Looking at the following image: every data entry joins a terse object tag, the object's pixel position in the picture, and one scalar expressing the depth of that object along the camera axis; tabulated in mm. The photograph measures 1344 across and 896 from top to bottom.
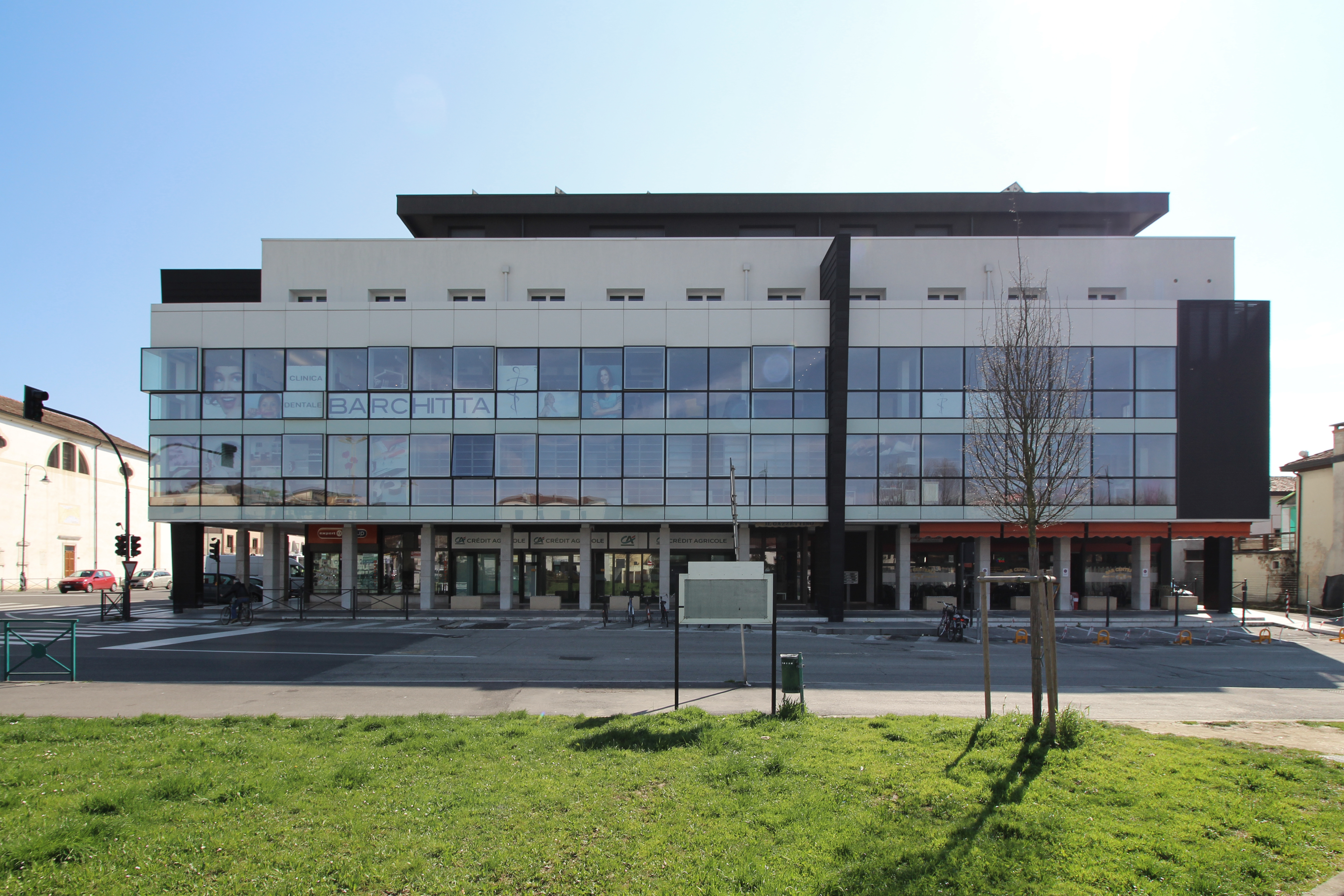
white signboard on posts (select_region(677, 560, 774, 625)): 11883
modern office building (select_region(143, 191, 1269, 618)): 29359
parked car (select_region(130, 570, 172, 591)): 50656
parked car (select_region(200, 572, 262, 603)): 33969
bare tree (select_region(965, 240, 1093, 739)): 14555
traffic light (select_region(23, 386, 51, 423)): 22234
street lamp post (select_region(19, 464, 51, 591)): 50281
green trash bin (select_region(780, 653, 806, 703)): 12219
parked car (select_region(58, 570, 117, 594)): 46562
